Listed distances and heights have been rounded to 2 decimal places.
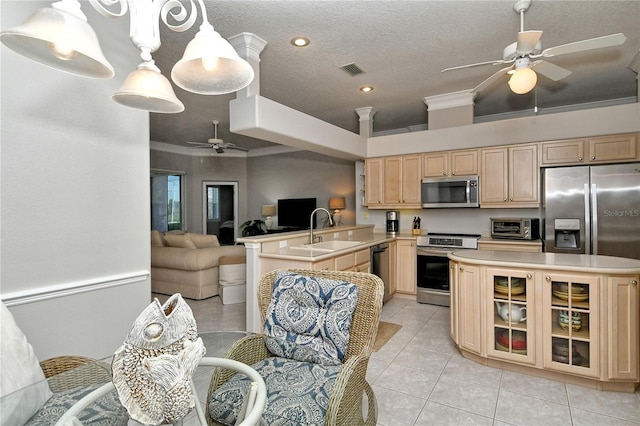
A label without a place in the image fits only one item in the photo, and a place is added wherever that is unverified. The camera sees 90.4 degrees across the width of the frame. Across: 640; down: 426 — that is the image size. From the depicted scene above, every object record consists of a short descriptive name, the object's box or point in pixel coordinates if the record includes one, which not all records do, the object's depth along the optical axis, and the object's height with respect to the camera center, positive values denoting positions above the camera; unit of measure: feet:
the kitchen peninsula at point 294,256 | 10.17 -1.46
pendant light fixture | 3.73 +2.19
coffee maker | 17.17 -0.59
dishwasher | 13.52 -2.23
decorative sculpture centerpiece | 2.77 -1.39
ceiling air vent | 11.43 +5.27
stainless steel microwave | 14.67 +0.90
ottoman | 14.97 -3.19
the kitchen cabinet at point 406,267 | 15.40 -2.72
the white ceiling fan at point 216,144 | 19.86 +4.49
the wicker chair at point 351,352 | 4.25 -2.31
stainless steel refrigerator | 11.21 -0.01
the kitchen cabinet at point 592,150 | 11.91 +2.33
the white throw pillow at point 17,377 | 3.66 -2.13
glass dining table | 3.46 -2.25
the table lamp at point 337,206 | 22.31 +0.40
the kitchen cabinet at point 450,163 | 14.73 +2.28
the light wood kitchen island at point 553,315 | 7.16 -2.60
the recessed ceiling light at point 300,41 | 9.62 +5.25
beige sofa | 15.24 -2.48
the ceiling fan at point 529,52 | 7.47 +3.97
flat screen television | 24.71 +0.00
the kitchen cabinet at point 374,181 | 17.08 +1.65
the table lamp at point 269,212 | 26.58 +0.01
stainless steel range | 14.11 -2.38
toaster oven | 13.35 -0.76
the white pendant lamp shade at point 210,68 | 4.41 +2.22
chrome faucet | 12.61 -1.01
